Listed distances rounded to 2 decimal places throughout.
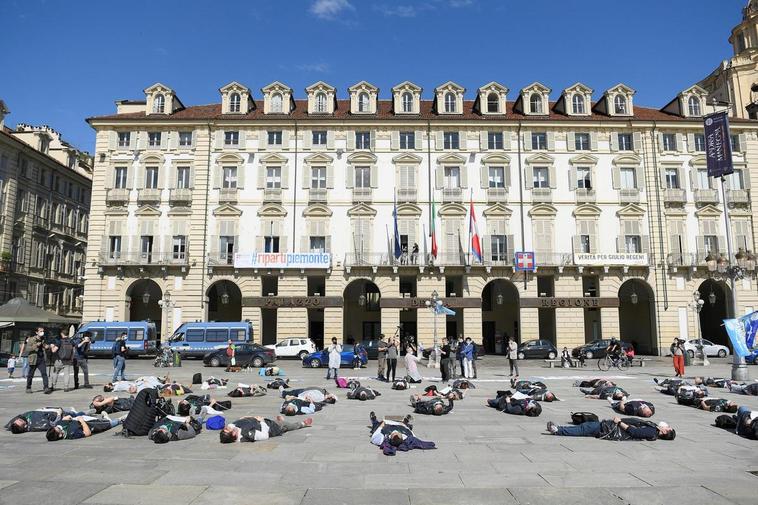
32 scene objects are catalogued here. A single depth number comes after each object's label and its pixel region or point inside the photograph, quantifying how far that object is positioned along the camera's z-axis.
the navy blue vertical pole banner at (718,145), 22.31
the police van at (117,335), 34.69
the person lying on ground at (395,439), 9.12
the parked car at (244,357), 29.08
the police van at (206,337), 33.94
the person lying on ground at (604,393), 15.12
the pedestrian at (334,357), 21.17
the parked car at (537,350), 36.25
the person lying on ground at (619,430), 9.99
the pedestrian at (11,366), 23.01
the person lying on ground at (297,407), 12.58
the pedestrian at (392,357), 21.08
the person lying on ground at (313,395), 14.09
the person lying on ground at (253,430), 9.60
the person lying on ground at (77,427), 9.81
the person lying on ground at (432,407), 13.04
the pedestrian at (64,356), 17.12
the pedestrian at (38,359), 16.52
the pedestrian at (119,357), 19.36
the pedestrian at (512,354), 23.31
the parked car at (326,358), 29.10
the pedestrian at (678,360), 22.48
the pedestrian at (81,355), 17.41
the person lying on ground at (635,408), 12.50
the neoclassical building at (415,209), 38.50
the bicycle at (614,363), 26.89
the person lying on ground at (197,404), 12.17
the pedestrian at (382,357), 21.97
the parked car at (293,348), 35.53
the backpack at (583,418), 10.82
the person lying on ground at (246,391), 16.16
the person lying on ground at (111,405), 12.53
